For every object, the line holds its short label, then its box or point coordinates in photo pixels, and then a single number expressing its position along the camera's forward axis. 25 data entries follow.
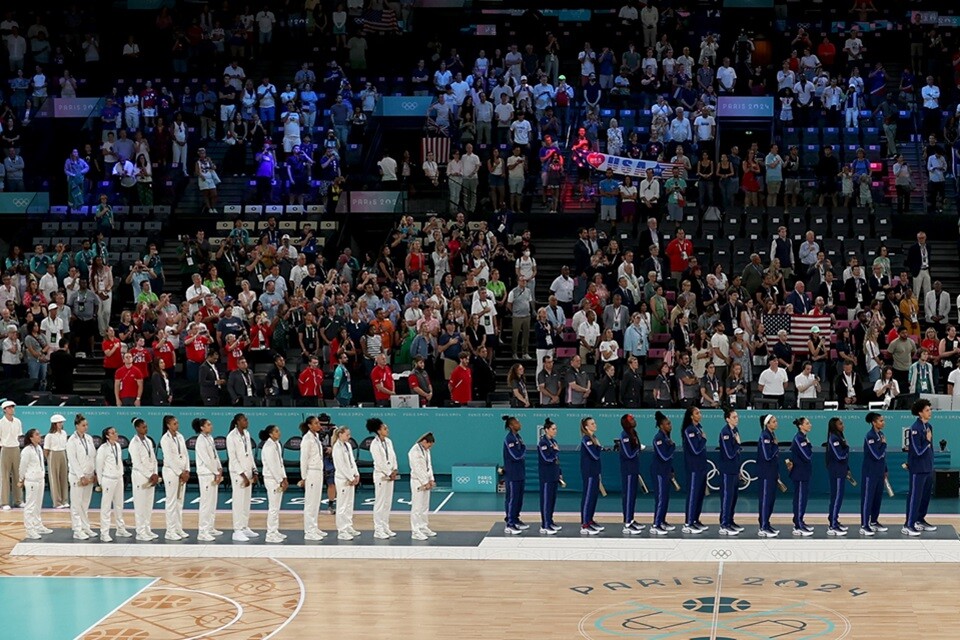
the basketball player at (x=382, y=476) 21.55
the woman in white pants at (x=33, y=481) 22.23
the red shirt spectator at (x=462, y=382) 26.70
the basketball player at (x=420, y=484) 21.50
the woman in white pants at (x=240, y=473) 21.55
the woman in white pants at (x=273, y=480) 21.58
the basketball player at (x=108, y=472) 21.92
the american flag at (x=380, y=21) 38.56
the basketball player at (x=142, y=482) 21.80
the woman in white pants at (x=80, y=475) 21.98
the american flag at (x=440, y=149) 34.53
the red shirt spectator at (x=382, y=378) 26.77
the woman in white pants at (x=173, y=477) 21.73
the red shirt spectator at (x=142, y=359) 27.50
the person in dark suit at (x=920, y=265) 29.89
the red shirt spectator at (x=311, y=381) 26.72
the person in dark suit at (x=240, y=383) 26.92
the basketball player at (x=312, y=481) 21.62
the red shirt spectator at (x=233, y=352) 27.23
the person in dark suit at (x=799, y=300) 28.15
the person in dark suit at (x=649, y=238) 30.67
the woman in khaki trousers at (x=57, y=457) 24.19
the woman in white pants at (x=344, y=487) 21.58
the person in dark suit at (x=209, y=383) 26.92
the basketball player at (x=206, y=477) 21.64
